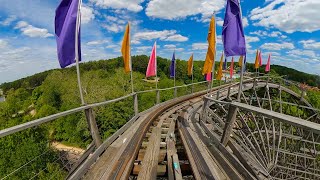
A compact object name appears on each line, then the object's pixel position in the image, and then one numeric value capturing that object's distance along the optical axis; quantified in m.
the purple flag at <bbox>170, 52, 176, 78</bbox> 20.17
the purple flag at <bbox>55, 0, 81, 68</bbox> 5.54
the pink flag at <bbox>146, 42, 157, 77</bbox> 14.77
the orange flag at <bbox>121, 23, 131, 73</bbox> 9.88
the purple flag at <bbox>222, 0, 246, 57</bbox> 6.67
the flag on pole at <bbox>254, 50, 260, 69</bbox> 30.16
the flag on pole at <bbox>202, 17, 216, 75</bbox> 9.30
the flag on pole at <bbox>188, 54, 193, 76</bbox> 21.44
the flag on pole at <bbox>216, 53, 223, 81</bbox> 23.73
